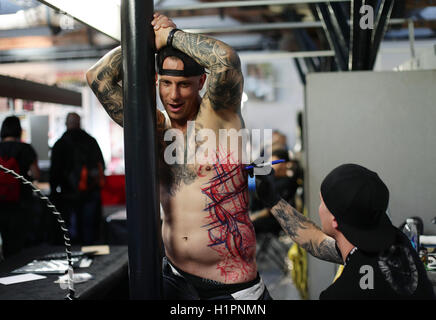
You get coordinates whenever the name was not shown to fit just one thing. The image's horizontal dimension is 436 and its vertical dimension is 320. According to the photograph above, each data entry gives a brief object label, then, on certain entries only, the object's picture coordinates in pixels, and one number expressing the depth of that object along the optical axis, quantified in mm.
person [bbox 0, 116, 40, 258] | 3426
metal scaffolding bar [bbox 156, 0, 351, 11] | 3211
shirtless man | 1690
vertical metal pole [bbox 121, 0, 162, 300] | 1395
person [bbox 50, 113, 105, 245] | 4742
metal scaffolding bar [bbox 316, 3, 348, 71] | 3745
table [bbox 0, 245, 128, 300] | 2234
